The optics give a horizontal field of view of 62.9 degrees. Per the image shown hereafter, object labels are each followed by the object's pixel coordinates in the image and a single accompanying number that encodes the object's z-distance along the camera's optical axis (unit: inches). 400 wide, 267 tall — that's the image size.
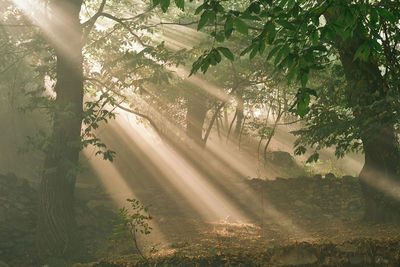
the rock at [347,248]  160.9
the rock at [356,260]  159.3
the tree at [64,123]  299.4
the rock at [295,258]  161.0
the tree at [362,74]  97.3
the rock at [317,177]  460.8
